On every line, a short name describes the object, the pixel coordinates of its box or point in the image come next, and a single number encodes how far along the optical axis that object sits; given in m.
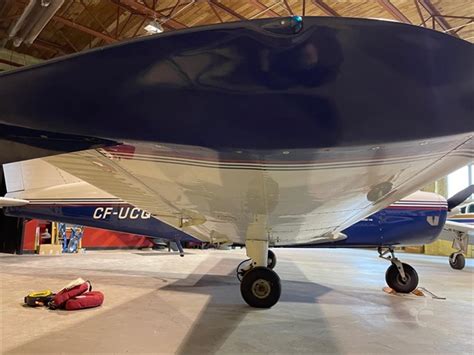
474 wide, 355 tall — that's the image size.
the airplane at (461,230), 8.29
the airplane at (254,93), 0.89
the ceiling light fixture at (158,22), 7.79
